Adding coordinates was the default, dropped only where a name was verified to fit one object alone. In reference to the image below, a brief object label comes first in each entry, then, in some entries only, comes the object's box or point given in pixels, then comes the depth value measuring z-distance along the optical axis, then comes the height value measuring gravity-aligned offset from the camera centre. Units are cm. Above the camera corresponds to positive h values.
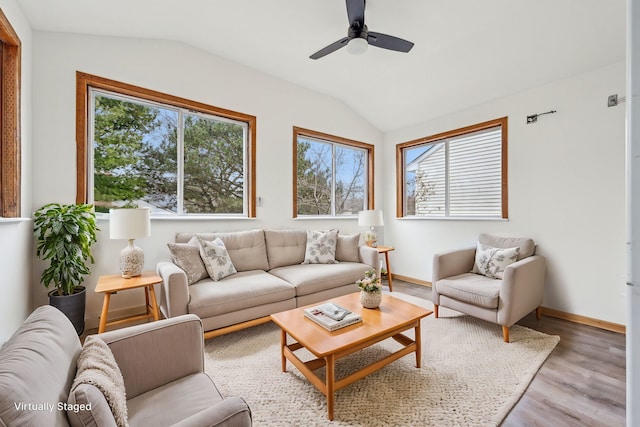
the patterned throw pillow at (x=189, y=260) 251 -42
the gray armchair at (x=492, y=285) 229 -67
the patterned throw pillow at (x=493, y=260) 275 -48
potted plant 211 -27
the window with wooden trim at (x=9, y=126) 193 +64
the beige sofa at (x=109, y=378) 64 -51
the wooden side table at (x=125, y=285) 209 -55
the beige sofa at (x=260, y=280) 220 -63
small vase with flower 206 -60
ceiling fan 204 +144
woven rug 152 -110
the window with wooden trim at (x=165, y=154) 268 +68
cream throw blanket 79 -50
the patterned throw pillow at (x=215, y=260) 262 -44
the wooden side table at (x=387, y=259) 378 -63
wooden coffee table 153 -74
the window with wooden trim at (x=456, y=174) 345 +57
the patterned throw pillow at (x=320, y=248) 338 -42
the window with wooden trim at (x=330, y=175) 410 +64
